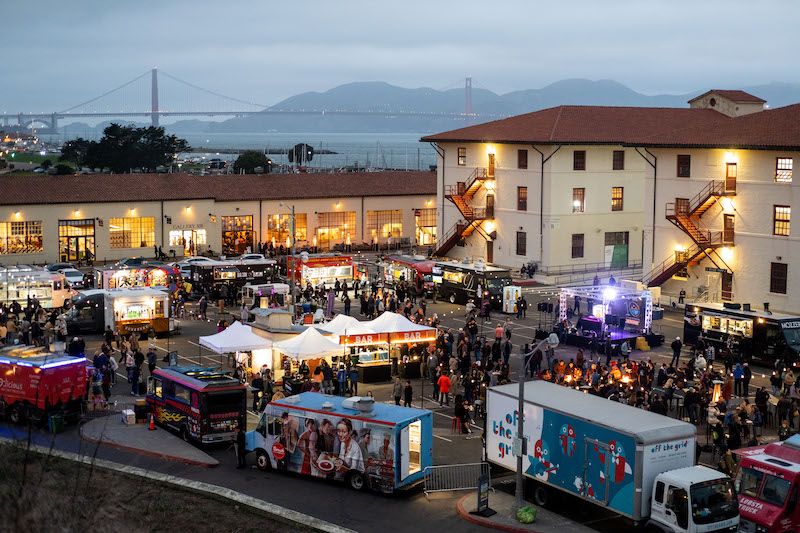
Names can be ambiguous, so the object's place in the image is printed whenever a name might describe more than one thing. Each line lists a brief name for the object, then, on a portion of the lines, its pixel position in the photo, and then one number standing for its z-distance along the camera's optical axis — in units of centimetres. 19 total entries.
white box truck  2150
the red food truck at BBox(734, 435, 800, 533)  2197
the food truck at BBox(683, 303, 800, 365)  4025
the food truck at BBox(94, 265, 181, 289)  5422
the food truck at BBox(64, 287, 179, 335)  4512
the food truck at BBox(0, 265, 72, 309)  5159
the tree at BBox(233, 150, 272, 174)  12194
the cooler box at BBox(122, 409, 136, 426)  3158
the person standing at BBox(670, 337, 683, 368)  3959
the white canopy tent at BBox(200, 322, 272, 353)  3616
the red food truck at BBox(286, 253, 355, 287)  5809
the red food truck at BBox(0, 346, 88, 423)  3130
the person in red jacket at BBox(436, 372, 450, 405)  3425
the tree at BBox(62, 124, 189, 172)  11375
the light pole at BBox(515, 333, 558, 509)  2355
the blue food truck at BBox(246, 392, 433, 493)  2502
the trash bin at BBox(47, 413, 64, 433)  3073
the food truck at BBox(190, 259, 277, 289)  5616
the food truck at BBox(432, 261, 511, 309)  5341
